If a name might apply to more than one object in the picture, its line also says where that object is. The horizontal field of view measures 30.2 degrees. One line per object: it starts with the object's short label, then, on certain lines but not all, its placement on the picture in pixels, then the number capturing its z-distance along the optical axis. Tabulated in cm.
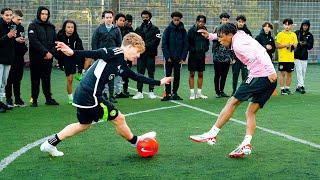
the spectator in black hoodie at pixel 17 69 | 1236
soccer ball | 738
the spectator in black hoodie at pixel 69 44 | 1301
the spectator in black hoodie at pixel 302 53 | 1554
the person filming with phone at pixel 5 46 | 1171
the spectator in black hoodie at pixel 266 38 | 1484
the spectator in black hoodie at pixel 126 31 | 1464
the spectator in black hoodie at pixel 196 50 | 1401
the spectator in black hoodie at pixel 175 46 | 1380
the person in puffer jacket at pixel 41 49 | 1219
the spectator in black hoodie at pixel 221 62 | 1410
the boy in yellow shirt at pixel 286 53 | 1533
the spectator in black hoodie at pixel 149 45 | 1429
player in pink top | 748
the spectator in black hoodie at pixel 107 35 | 1298
